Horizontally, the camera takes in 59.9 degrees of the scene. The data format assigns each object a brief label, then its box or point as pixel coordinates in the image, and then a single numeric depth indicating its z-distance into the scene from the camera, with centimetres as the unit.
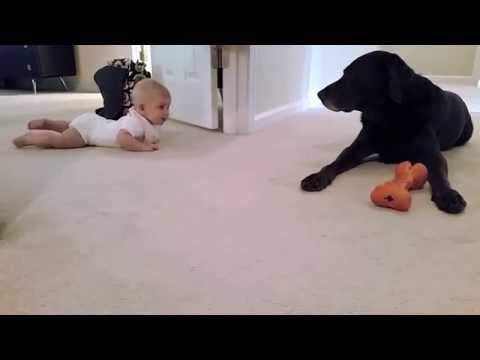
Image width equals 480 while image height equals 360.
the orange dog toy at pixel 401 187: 102
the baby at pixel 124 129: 156
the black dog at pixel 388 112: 123
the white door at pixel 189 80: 185
